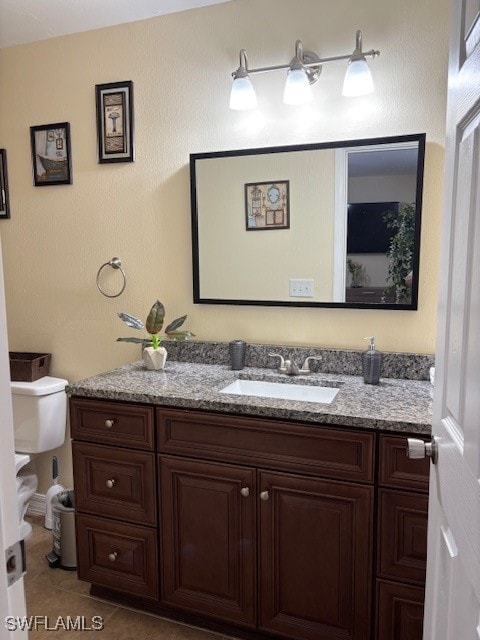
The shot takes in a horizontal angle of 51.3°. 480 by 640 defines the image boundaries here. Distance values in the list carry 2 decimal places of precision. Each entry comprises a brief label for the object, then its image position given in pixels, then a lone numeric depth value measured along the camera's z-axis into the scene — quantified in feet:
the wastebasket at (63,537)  7.25
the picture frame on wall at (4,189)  8.52
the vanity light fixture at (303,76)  6.04
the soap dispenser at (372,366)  6.12
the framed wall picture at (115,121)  7.56
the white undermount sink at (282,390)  6.35
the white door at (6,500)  2.29
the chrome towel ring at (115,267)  7.93
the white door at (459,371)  2.62
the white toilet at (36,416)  7.91
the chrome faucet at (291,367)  6.64
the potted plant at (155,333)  7.00
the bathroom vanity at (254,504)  4.94
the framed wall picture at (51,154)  8.05
